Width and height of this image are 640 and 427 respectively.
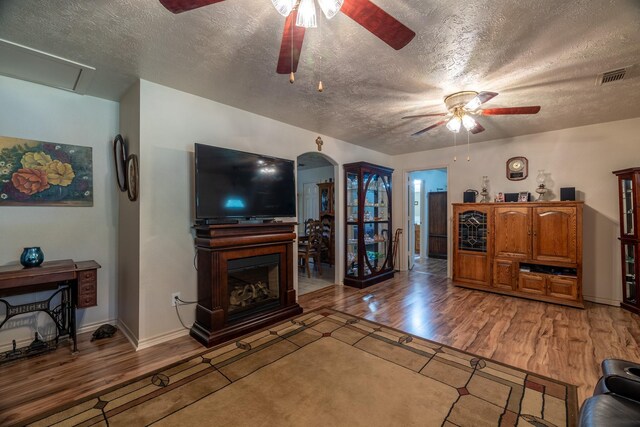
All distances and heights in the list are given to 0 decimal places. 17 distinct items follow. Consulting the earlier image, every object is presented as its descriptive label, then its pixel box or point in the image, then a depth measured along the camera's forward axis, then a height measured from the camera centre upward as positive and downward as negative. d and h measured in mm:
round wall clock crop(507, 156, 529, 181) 4410 +671
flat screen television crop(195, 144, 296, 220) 2701 +292
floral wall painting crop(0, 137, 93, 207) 2469 +380
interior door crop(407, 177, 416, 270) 6016 -295
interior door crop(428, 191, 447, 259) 7367 -396
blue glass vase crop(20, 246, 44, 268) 2336 -387
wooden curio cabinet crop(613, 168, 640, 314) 3391 -345
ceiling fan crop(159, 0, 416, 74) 1224 +929
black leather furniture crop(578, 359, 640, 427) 1137 -883
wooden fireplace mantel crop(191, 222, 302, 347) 2632 -598
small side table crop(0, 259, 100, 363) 2248 -719
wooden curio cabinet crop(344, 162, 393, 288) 4715 -313
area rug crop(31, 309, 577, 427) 1688 -1288
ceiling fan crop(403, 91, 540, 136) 2648 +1056
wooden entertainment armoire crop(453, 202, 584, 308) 3717 -608
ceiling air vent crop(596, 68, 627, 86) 2367 +1196
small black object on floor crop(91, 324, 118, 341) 2716 -1214
